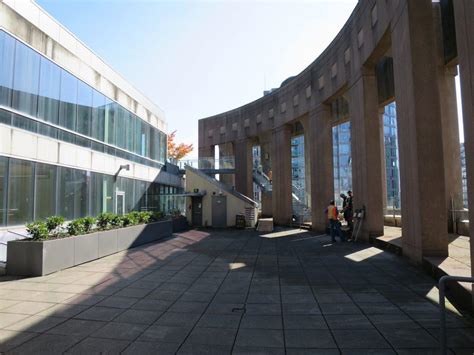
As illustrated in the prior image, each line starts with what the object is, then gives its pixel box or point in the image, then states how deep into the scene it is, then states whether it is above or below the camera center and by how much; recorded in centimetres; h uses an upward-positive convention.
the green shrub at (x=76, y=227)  1105 -73
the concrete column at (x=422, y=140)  917 +161
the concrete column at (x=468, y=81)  578 +201
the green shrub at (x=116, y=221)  1395 -68
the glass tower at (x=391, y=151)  4861 +702
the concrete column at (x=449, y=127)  1396 +297
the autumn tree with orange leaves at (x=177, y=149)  5369 +832
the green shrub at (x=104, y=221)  1330 -63
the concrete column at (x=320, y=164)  1948 +213
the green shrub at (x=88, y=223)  1177 -64
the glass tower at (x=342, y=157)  5775 +733
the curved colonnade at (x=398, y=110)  920 +335
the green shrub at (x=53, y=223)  1016 -54
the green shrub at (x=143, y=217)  1659 -63
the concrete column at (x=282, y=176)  2500 +187
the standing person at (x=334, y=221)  1552 -86
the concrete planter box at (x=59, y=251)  918 -137
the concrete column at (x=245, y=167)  3044 +306
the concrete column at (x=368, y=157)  1400 +180
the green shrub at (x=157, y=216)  1815 -66
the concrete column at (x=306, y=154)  2405 +418
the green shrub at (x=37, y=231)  955 -70
